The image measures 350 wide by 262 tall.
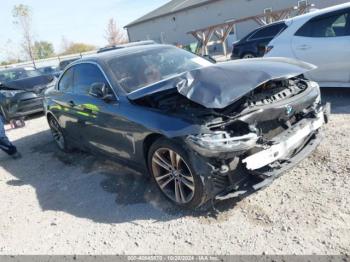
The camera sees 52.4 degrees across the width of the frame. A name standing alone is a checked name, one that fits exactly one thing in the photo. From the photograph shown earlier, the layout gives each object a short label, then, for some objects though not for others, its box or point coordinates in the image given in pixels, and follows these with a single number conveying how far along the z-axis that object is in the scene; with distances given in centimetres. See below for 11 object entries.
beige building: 2567
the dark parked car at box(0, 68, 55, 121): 1019
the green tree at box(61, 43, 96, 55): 5962
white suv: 629
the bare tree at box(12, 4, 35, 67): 4122
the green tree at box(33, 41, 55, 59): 6550
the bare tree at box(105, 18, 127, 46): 5797
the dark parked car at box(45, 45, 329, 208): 335
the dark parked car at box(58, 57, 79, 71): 2204
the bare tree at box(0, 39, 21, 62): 4709
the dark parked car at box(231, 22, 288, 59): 1025
